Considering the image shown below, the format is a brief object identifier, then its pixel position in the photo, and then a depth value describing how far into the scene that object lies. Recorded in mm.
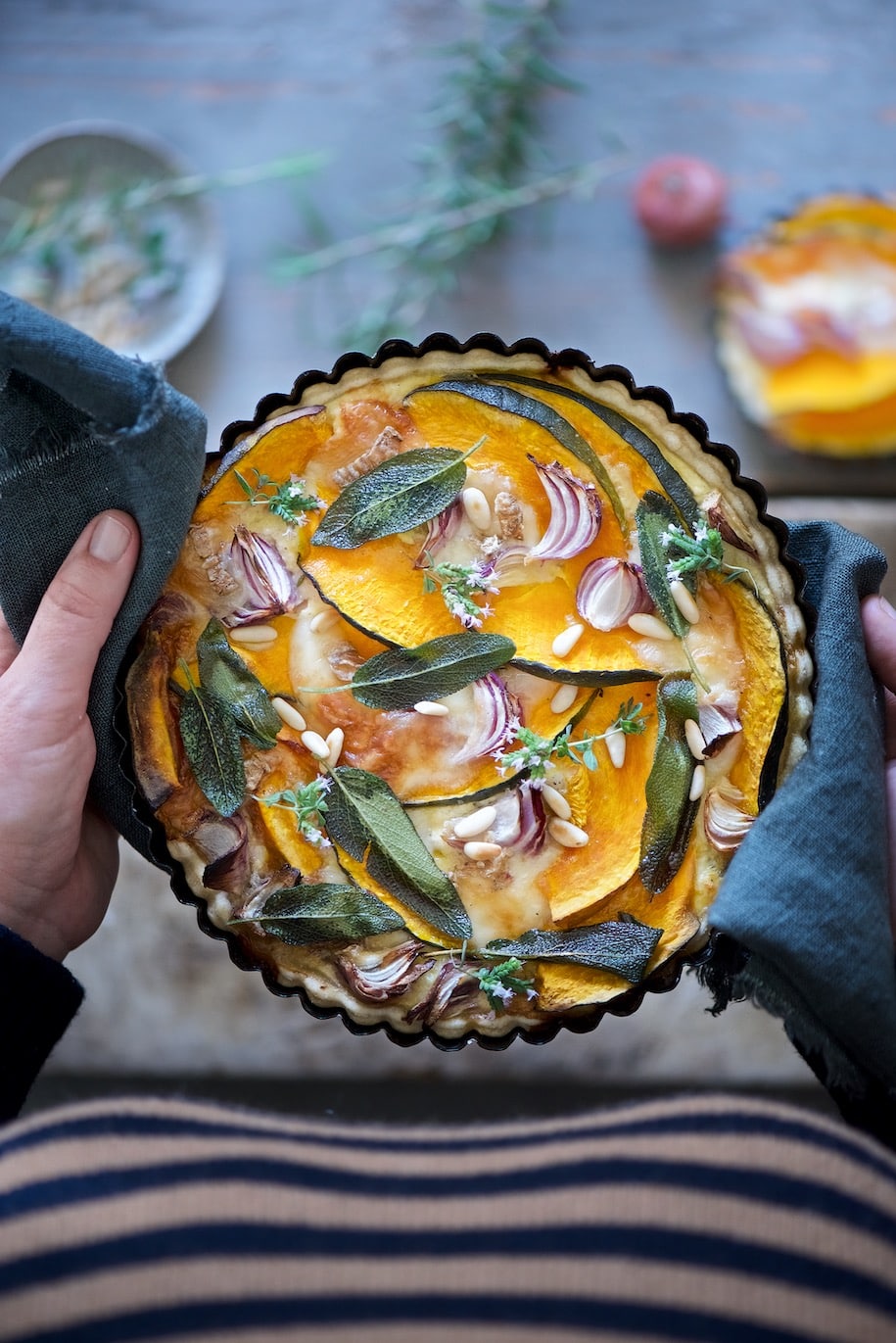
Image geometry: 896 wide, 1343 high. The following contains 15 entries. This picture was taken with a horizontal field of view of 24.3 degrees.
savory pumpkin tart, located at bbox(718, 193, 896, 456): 874
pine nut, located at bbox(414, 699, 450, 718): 706
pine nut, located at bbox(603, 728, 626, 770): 705
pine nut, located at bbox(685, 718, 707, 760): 698
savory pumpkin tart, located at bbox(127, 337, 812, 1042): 700
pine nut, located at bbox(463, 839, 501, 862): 702
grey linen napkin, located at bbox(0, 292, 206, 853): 664
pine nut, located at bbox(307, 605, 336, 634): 711
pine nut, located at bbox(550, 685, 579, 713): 707
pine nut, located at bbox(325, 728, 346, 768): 707
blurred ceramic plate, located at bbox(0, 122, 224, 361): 901
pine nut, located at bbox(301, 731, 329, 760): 706
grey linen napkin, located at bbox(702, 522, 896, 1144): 679
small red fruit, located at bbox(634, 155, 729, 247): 885
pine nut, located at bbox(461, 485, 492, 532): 708
